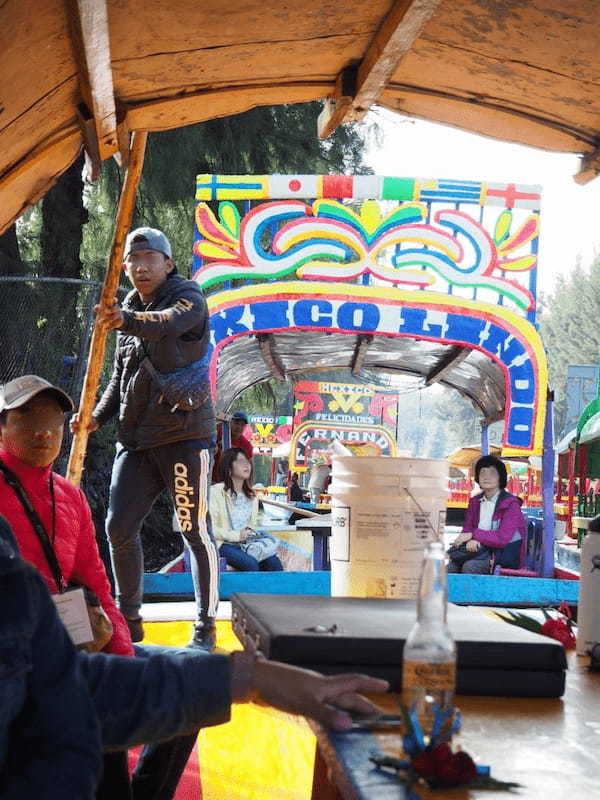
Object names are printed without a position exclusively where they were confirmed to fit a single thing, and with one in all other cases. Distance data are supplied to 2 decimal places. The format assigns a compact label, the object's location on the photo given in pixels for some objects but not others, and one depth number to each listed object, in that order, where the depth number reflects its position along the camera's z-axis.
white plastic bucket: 2.68
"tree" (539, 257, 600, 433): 86.00
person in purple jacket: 9.00
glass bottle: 1.46
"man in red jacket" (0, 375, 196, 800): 2.97
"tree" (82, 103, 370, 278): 13.52
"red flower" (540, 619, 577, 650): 2.51
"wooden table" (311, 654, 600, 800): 1.31
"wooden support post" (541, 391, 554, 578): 9.80
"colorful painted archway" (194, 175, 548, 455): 9.80
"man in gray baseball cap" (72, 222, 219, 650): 5.31
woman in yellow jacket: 8.59
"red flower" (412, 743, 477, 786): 1.29
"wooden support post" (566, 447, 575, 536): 22.25
